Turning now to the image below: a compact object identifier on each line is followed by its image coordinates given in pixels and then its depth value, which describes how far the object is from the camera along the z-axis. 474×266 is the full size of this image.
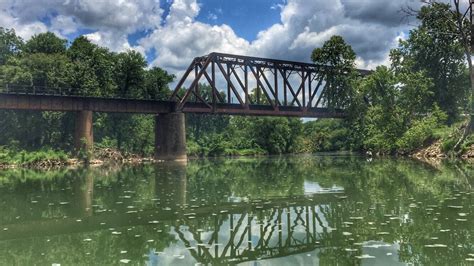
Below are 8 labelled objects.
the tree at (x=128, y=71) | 77.19
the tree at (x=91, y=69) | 67.00
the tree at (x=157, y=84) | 84.38
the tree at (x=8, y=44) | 71.56
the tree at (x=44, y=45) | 72.77
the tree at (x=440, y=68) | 69.50
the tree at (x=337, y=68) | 81.74
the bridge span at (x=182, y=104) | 55.47
